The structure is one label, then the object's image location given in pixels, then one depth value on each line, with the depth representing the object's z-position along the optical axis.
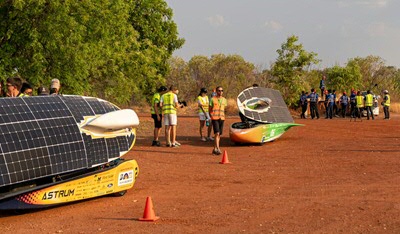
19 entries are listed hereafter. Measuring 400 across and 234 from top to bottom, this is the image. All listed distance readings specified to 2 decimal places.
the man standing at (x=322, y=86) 40.47
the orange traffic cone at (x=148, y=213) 8.58
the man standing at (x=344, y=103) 37.56
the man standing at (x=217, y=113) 16.52
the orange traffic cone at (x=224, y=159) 14.82
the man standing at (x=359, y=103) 34.50
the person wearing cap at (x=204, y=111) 19.90
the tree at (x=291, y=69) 40.53
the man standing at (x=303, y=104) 36.88
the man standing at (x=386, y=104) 33.96
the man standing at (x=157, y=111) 18.62
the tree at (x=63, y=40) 19.06
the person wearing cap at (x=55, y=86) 11.85
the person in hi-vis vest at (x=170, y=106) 18.30
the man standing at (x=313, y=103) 35.88
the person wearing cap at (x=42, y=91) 11.60
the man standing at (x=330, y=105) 36.61
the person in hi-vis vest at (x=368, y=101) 34.41
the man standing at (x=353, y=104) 35.58
